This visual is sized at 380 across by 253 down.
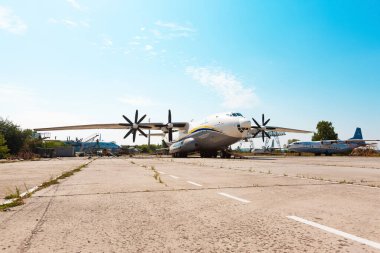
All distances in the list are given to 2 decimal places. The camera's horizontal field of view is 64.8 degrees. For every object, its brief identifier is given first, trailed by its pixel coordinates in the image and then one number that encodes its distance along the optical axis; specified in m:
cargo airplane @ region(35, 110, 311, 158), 31.17
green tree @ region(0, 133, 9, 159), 36.58
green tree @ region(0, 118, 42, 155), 51.31
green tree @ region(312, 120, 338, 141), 104.00
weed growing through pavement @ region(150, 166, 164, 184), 8.98
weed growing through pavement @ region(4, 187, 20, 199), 6.07
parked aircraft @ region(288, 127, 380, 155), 60.88
